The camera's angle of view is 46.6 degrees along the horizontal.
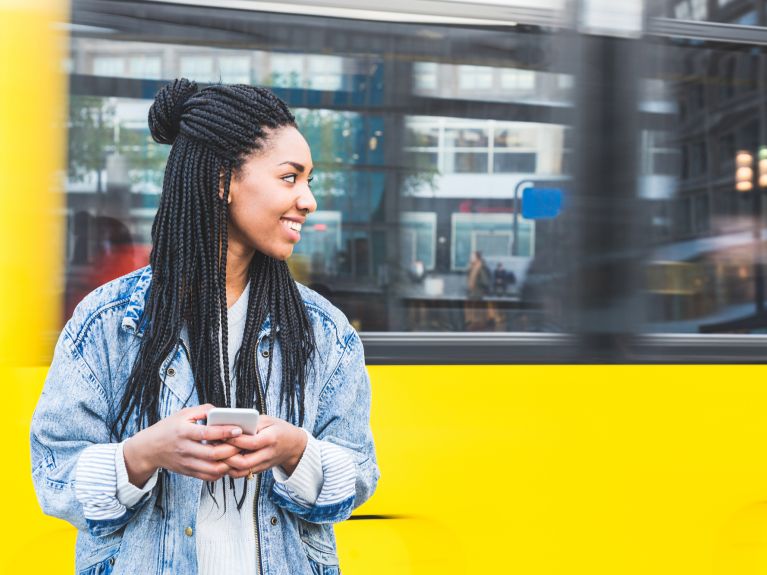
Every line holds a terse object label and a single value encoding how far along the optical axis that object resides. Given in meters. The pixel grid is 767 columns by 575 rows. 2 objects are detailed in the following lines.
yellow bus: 2.53
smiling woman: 1.49
